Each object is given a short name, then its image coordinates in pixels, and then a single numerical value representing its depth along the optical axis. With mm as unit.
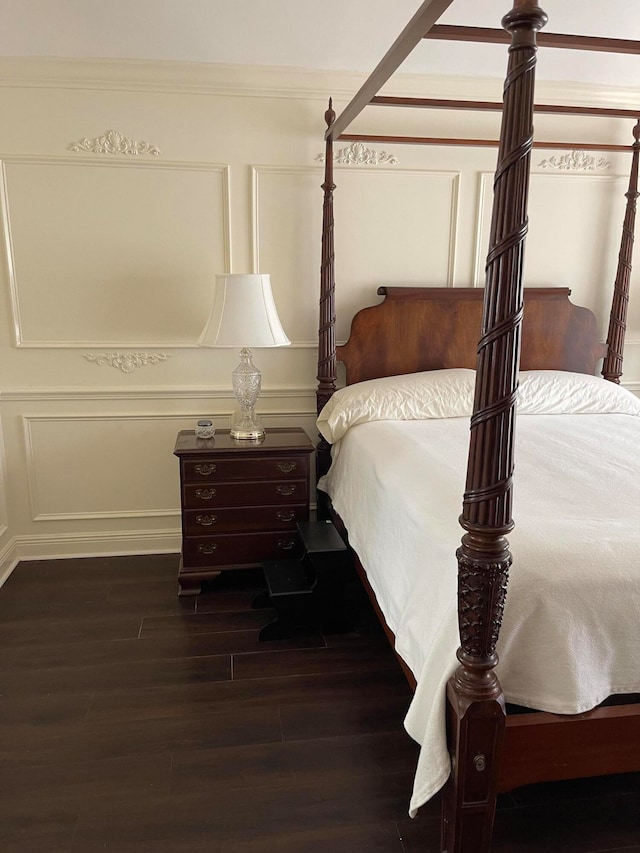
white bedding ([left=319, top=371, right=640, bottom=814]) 1461
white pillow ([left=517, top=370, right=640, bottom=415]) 3062
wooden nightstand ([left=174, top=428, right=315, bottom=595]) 2881
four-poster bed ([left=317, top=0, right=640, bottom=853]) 1243
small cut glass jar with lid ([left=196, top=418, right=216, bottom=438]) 3014
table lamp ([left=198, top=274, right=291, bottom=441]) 2818
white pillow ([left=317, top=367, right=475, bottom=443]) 2922
